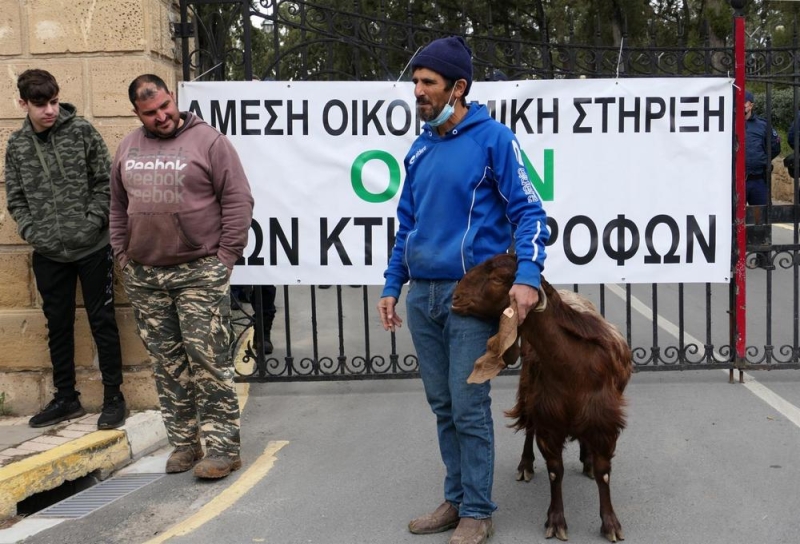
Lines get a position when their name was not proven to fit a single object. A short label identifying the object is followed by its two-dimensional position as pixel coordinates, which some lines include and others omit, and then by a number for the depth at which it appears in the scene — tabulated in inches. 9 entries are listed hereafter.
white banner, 254.8
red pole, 257.6
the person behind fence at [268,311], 313.1
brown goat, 156.6
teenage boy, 222.1
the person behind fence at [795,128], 266.5
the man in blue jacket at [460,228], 160.4
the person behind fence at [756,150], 358.9
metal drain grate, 193.9
